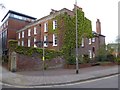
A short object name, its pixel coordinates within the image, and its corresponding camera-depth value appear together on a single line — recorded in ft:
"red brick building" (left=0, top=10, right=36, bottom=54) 76.13
